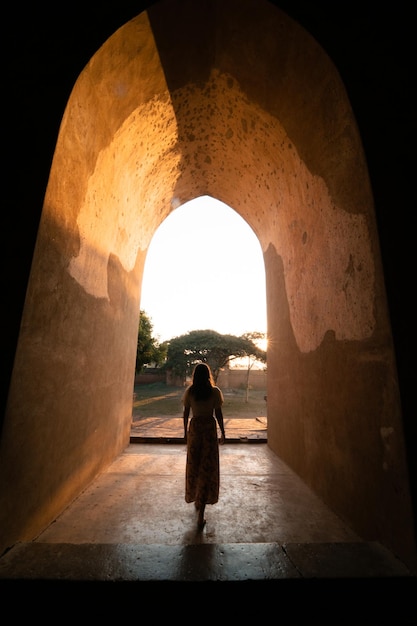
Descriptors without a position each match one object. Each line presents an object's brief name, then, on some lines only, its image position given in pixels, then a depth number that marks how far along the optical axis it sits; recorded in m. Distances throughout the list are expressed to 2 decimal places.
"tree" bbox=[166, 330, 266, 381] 22.94
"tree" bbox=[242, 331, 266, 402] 23.48
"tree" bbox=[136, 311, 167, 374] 13.66
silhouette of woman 2.57
